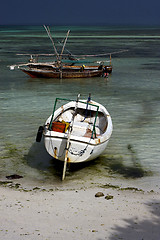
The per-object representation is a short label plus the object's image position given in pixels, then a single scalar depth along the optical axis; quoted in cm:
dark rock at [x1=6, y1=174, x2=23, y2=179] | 1259
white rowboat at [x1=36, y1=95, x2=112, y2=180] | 1231
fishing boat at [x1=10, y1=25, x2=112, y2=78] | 3394
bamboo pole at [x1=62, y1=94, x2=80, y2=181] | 1212
